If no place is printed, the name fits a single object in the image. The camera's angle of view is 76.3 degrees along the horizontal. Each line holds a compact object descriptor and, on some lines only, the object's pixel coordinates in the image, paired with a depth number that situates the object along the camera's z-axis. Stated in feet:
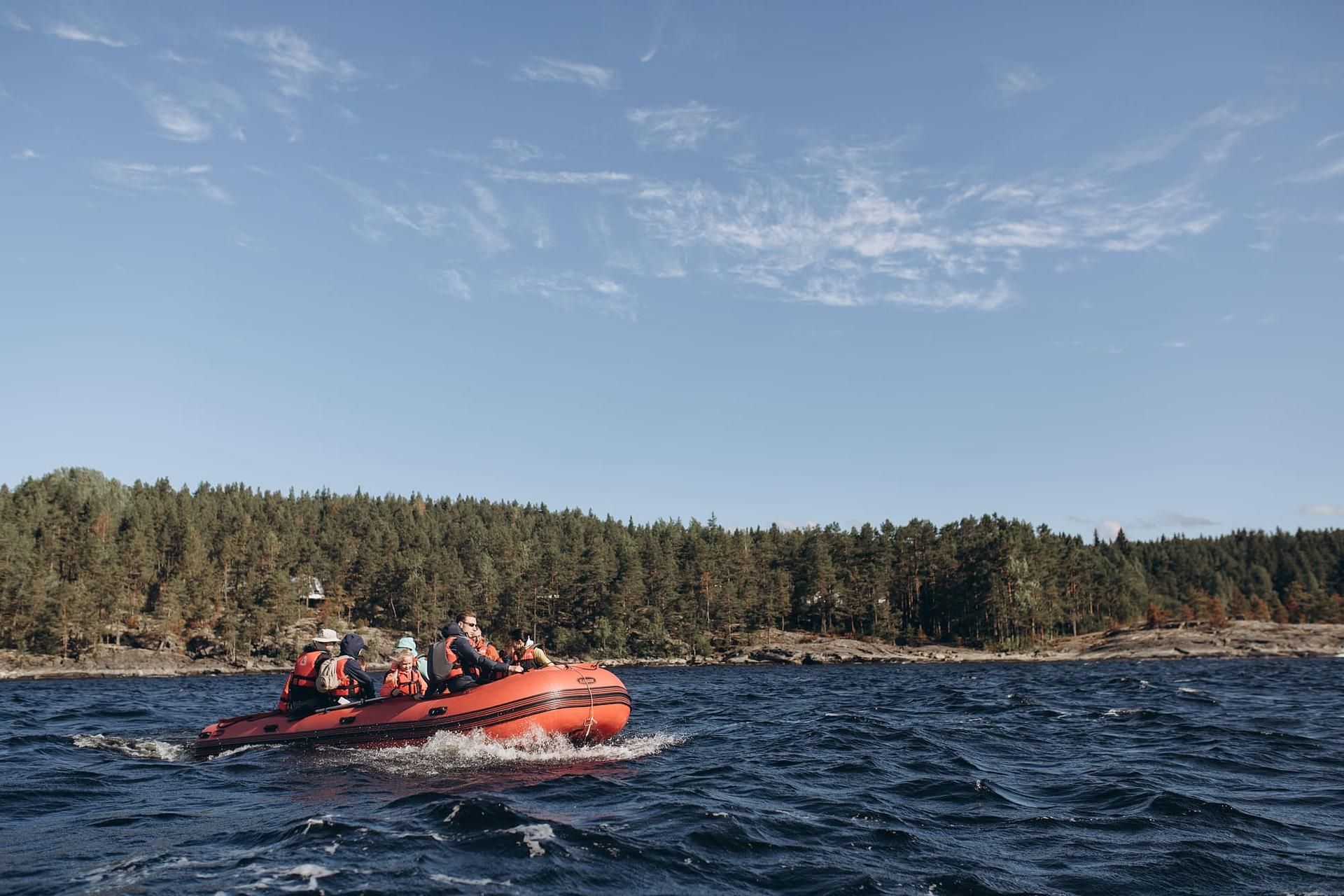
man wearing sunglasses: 59.06
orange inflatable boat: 55.67
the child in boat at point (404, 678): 60.85
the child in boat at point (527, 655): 60.44
